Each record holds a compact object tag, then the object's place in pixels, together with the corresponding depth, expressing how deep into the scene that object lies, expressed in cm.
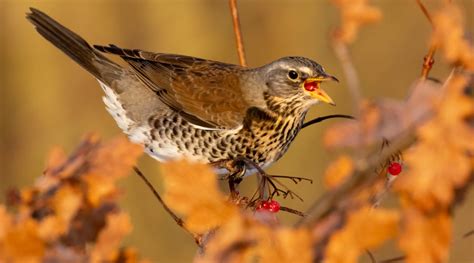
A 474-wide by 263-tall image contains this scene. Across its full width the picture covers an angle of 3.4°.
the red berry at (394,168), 493
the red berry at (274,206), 597
